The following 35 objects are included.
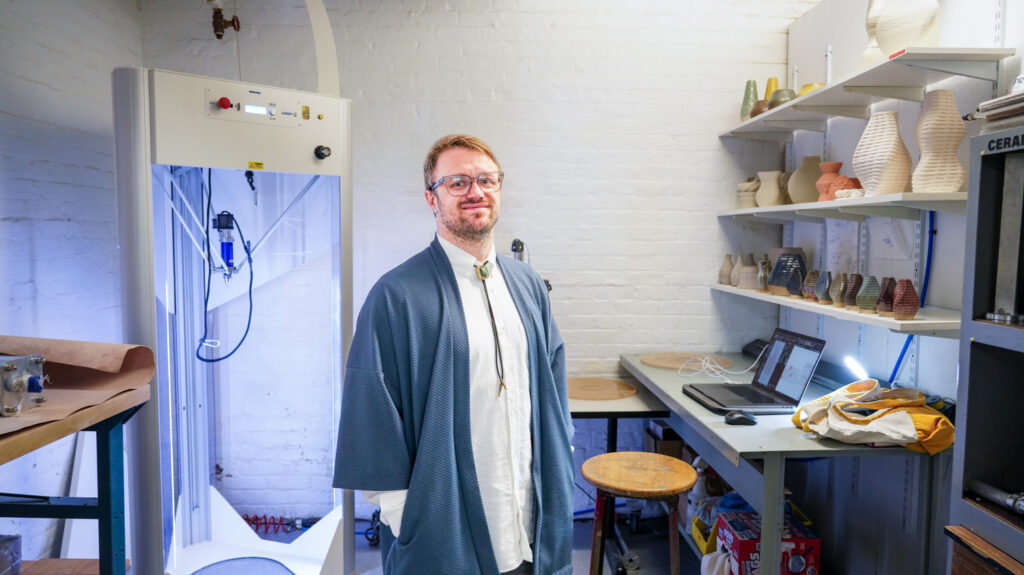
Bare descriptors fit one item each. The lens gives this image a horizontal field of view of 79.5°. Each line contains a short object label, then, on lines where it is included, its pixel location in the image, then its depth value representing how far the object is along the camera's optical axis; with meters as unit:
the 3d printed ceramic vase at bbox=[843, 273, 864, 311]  2.01
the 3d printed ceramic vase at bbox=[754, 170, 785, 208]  2.74
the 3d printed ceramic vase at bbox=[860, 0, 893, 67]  1.90
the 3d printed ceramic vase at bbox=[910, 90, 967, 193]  1.72
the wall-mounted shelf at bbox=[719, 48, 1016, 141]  1.66
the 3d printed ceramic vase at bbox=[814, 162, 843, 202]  2.24
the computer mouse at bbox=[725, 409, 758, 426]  1.96
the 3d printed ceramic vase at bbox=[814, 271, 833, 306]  2.21
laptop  2.09
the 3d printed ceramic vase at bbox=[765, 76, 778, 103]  2.75
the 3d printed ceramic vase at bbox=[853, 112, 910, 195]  1.88
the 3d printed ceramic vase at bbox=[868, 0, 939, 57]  1.82
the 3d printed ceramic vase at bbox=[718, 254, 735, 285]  3.01
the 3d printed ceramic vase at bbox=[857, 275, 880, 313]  1.95
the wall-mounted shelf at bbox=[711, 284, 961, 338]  1.72
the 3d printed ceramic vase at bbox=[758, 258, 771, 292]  2.70
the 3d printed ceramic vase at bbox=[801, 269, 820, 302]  2.37
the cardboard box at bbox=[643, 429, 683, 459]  2.85
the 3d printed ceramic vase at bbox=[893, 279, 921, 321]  1.76
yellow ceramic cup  2.37
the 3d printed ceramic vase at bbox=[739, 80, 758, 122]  2.85
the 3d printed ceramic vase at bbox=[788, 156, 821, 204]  2.56
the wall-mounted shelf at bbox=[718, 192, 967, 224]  1.71
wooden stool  1.88
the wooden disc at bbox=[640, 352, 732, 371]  2.84
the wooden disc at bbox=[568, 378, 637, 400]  2.76
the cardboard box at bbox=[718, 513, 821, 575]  2.04
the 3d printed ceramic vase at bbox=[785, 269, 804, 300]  2.47
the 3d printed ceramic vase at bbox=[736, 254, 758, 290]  2.84
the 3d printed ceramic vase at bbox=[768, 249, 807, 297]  2.51
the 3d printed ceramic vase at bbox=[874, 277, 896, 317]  1.84
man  1.31
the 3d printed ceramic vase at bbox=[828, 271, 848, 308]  2.10
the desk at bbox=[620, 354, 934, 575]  1.74
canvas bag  1.69
